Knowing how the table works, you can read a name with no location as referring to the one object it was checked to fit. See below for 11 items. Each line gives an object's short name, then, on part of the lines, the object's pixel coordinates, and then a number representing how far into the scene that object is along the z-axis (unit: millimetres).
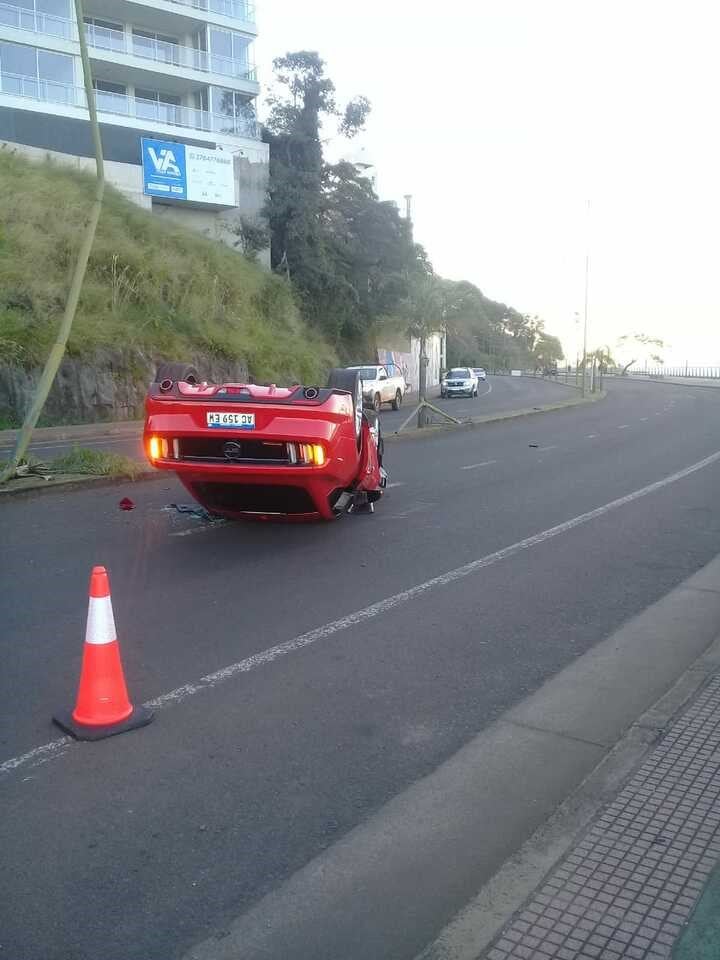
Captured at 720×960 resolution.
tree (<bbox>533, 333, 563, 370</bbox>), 152038
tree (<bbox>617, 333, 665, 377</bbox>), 102938
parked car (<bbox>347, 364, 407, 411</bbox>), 30984
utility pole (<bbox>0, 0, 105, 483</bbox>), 11852
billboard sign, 40312
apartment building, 40938
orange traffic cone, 4484
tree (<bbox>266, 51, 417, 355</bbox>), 42656
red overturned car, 8141
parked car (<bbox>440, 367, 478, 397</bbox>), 45688
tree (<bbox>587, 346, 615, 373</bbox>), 60894
